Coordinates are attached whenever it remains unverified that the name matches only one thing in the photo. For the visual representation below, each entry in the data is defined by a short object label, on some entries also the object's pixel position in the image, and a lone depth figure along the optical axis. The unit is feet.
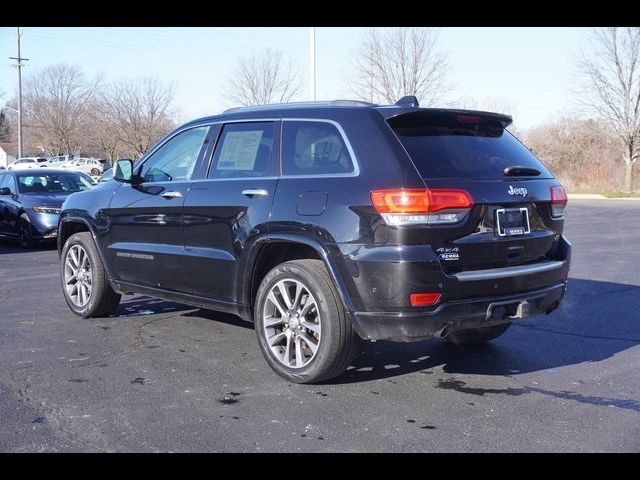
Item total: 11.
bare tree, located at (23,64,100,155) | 173.11
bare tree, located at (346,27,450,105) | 96.99
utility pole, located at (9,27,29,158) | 144.21
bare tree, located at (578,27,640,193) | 115.44
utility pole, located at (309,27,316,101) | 69.41
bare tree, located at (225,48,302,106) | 97.19
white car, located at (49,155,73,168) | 161.60
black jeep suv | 13.96
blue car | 41.93
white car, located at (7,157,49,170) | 156.13
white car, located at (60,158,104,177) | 150.88
